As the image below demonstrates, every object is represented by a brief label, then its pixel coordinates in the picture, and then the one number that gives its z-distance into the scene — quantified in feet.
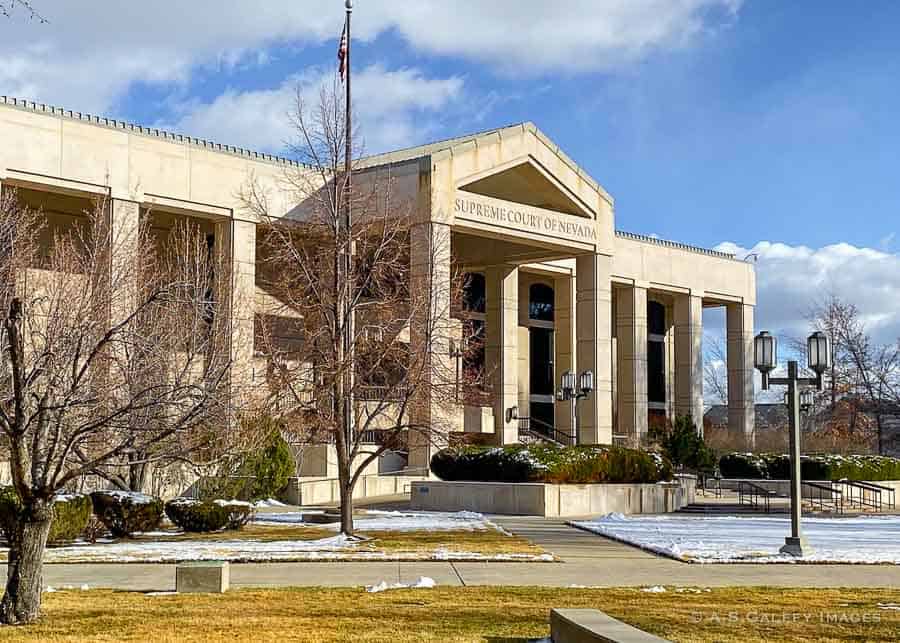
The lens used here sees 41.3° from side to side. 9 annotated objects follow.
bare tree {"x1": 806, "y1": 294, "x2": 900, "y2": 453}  180.04
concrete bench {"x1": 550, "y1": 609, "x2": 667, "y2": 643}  29.78
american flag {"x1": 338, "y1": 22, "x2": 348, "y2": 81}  87.76
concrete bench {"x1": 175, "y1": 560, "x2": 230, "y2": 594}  47.44
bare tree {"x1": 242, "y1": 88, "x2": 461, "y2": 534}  75.41
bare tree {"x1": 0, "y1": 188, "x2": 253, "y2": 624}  39.27
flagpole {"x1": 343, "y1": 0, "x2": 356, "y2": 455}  76.02
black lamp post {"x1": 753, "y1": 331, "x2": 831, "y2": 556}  65.00
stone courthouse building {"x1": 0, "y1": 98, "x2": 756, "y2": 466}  116.06
